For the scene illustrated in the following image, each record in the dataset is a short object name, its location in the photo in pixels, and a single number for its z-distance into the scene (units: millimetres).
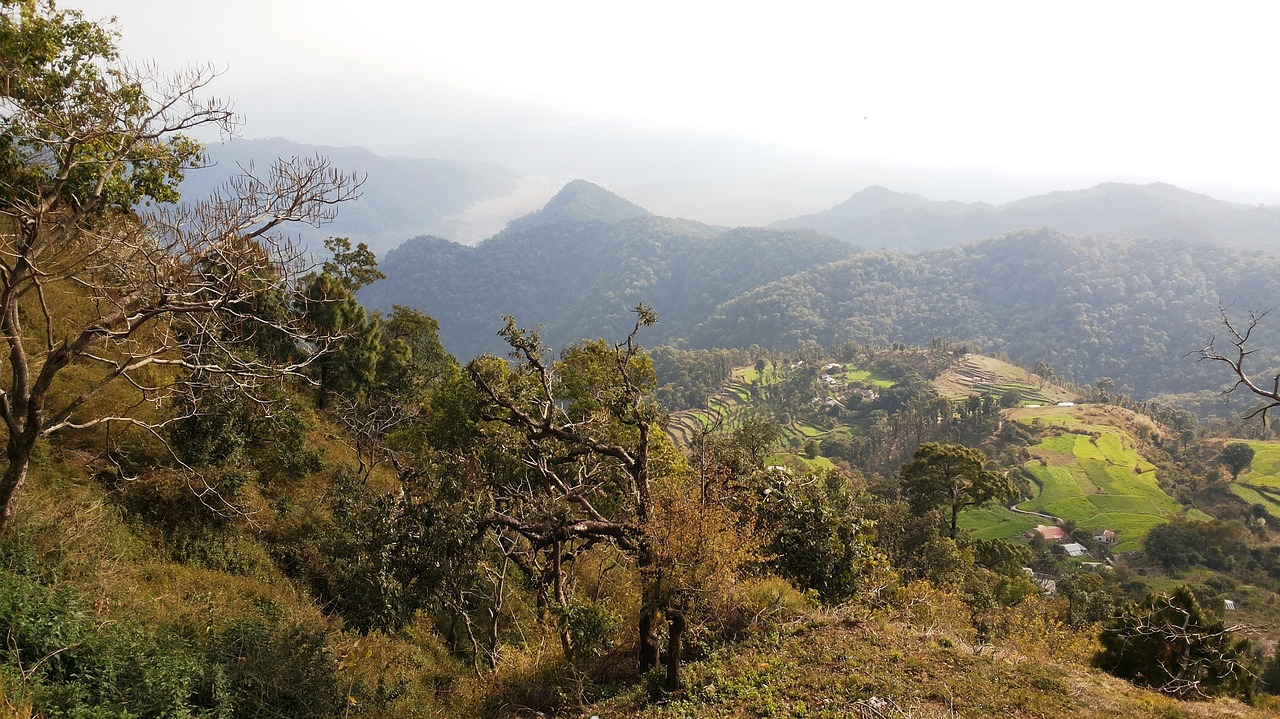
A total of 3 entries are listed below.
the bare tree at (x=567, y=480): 8633
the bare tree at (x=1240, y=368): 6218
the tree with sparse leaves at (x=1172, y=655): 11500
